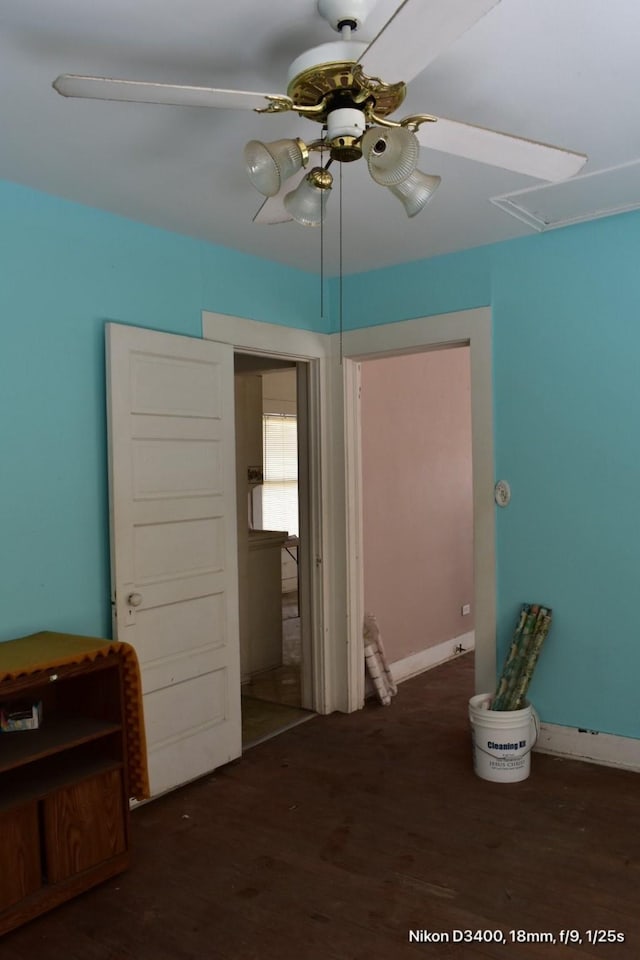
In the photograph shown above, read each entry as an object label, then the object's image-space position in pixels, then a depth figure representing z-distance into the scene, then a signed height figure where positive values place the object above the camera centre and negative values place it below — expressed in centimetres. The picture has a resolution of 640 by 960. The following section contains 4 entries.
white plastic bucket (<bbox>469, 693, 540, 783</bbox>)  344 -129
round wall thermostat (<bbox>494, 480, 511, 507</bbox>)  387 -15
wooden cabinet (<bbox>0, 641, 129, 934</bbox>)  246 -113
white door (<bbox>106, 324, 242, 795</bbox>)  327 -33
